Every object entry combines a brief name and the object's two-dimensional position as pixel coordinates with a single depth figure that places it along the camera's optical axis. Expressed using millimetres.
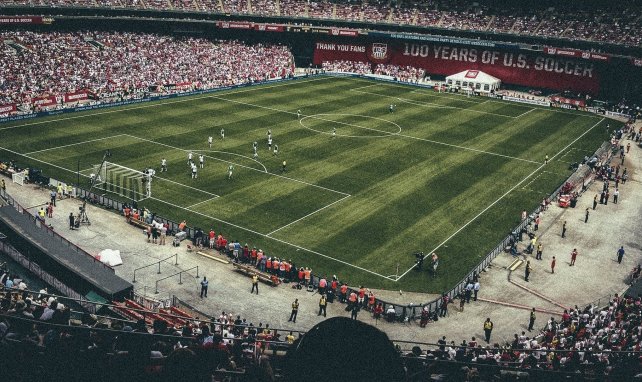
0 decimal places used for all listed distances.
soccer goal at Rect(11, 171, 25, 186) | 46031
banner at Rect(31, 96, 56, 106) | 67556
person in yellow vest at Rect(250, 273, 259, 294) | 33188
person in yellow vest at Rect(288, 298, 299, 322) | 30520
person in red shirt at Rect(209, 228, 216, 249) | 37688
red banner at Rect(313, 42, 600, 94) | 94125
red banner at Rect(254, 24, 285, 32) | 103625
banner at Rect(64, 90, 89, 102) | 71438
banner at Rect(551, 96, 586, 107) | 88156
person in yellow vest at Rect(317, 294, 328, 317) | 31203
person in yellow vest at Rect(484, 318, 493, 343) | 29547
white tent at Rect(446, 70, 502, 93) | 93938
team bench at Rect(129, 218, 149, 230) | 40094
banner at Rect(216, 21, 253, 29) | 103000
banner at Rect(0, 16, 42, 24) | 80562
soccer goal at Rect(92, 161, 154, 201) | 45156
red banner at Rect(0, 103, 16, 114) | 63659
